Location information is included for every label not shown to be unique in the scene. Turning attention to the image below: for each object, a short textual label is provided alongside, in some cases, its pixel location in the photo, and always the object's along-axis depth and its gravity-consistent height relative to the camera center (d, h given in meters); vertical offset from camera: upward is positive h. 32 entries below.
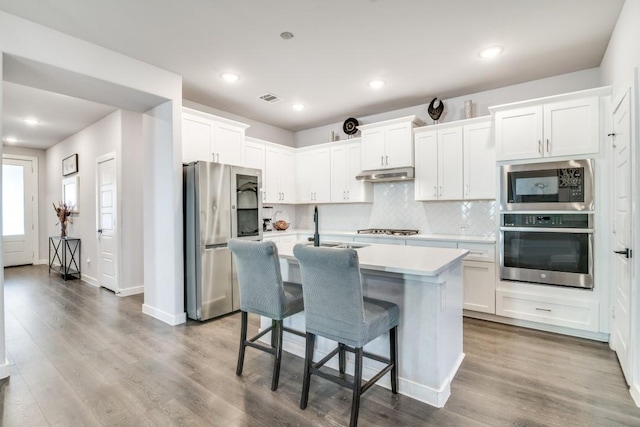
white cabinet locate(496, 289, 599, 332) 2.99 -1.02
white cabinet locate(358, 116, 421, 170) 4.30 +0.93
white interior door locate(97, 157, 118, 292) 4.93 -0.19
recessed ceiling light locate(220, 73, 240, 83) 3.52 +1.52
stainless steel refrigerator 3.59 -0.29
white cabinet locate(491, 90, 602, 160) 2.99 +0.81
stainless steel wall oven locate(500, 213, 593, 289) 3.00 -0.40
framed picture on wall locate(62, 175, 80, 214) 6.15 +0.43
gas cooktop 4.36 -0.32
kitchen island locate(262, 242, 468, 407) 2.01 -0.72
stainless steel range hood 4.30 +0.49
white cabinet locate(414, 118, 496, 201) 3.78 +0.60
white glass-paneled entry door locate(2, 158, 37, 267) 7.19 +0.10
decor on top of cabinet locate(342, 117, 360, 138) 5.08 +1.36
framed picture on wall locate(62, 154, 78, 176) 6.16 +0.97
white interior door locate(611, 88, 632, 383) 2.20 -0.22
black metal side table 6.05 -0.86
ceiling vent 4.18 +1.53
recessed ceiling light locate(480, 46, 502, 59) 2.99 +1.51
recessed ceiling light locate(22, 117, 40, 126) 5.23 +1.55
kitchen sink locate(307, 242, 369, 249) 3.05 -0.35
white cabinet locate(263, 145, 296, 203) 5.13 +0.60
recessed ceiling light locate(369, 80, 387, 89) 3.76 +1.52
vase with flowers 6.34 -0.06
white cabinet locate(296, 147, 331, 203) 5.23 +0.60
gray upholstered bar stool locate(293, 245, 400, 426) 1.78 -0.62
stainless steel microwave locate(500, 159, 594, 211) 2.99 +0.22
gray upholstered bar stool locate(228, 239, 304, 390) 2.16 -0.56
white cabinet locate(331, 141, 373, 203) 4.89 +0.53
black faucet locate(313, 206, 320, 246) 2.40 -0.21
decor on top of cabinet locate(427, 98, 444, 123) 4.24 +1.35
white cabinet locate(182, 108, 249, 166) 3.81 +0.94
